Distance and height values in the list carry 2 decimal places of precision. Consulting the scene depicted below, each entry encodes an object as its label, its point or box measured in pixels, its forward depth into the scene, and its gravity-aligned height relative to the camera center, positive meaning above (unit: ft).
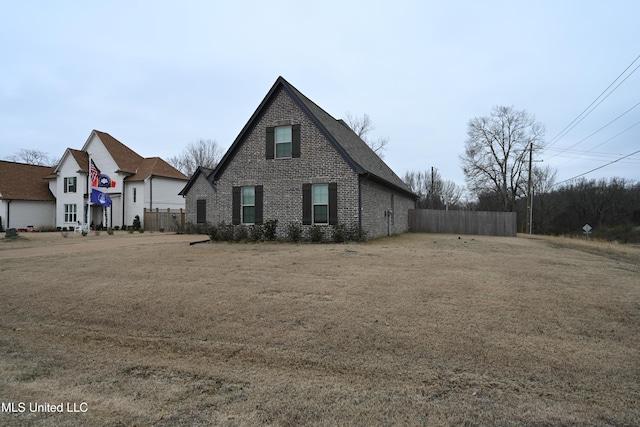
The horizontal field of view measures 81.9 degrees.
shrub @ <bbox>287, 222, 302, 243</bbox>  50.92 -2.08
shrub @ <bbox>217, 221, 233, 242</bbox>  54.19 -2.11
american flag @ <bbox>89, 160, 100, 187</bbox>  85.20 +10.16
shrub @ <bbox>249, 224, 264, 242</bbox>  52.60 -2.22
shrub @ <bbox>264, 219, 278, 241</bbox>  52.80 -1.67
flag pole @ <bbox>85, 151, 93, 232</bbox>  101.30 +9.57
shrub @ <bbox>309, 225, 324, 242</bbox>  49.74 -2.17
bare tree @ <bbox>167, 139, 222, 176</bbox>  190.60 +31.08
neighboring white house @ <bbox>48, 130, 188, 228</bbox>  100.42 +9.48
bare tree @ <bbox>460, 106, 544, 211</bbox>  141.08 +19.17
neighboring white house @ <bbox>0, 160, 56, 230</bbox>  97.66 +6.15
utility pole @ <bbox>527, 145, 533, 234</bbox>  110.11 +4.41
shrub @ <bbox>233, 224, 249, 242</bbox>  53.78 -2.26
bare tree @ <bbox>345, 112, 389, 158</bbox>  140.19 +33.80
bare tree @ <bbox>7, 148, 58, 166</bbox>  182.80 +31.36
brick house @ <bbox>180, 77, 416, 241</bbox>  50.83 +6.40
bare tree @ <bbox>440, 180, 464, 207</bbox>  207.84 +13.22
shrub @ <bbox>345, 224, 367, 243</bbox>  48.86 -2.17
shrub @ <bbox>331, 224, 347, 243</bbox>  48.95 -2.15
